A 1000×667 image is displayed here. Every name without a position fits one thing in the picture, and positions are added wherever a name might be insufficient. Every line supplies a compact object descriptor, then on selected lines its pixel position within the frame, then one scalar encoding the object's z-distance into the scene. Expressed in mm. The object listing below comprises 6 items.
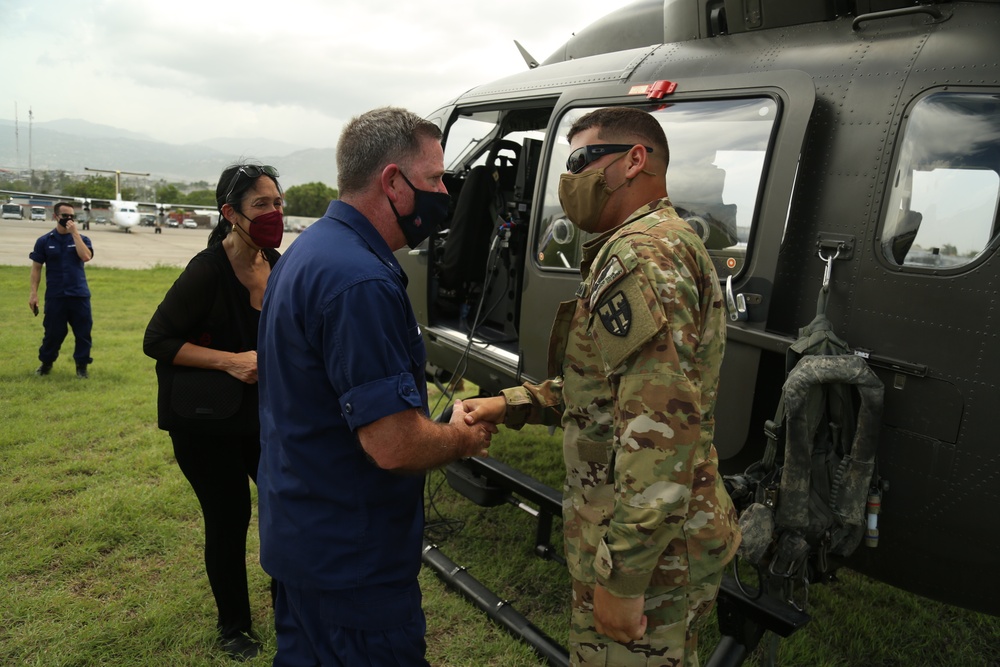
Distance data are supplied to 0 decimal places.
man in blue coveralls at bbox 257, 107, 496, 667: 1574
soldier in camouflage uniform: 1541
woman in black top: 2668
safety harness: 2199
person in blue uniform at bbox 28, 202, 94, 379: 7484
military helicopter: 2176
